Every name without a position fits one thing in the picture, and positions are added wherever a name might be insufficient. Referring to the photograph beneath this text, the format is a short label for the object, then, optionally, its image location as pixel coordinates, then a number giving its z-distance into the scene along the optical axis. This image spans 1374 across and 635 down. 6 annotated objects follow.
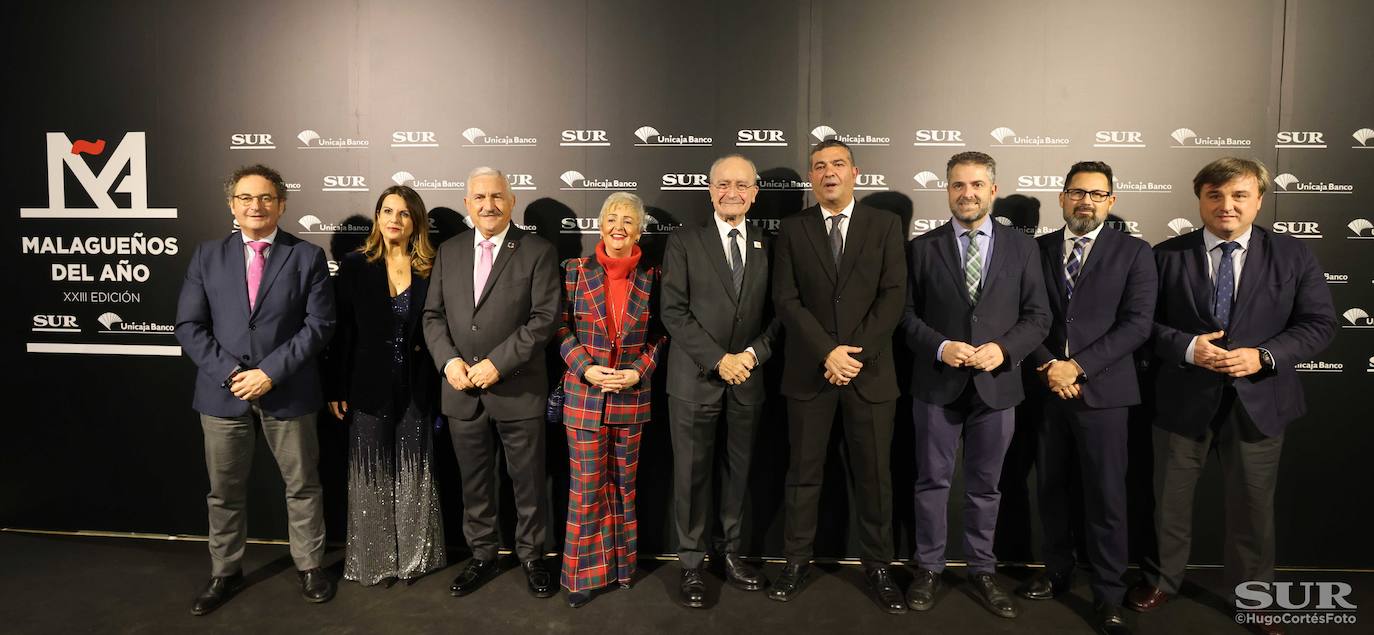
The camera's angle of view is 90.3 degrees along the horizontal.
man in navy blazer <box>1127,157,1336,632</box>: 2.94
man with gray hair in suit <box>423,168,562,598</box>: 3.18
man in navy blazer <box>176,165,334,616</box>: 3.16
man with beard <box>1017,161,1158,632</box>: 3.04
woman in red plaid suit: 3.14
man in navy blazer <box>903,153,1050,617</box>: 3.06
